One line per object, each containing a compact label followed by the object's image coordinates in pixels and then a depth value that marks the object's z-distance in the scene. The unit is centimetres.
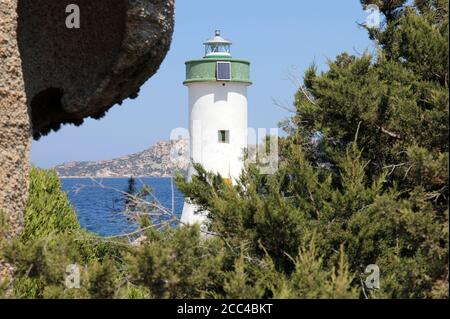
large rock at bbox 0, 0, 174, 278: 1349
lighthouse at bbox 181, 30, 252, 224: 4430
